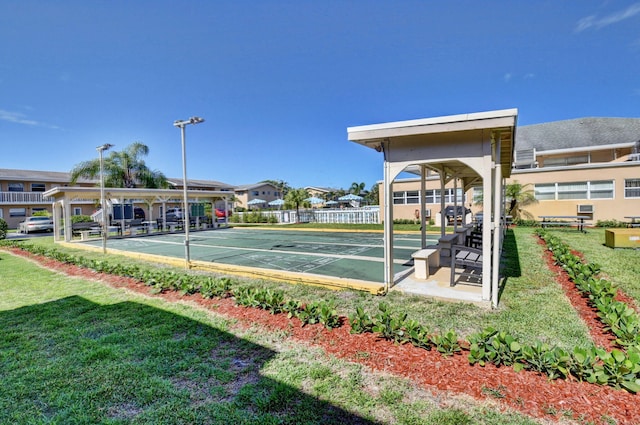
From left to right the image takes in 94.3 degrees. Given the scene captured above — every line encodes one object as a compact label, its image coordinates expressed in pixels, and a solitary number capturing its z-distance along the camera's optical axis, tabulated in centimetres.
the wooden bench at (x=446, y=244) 809
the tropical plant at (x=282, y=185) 6577
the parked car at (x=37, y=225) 2512
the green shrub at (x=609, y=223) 1720
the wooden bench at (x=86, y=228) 1878
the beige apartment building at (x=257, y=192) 5506
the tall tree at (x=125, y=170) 2847
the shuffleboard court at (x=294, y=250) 847
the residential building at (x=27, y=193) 3070
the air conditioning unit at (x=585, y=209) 1839
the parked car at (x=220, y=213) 4325
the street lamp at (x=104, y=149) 1262
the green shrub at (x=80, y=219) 2814
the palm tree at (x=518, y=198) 1962
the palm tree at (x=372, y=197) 6202
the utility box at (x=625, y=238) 1016
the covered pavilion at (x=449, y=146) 491
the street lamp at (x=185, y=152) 916
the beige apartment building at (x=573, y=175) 1780
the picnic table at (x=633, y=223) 1554
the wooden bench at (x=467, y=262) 592
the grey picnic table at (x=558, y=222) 1715
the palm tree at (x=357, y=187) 7050
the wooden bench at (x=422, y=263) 668
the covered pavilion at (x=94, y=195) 1738
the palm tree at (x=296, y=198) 2922
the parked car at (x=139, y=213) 3474
